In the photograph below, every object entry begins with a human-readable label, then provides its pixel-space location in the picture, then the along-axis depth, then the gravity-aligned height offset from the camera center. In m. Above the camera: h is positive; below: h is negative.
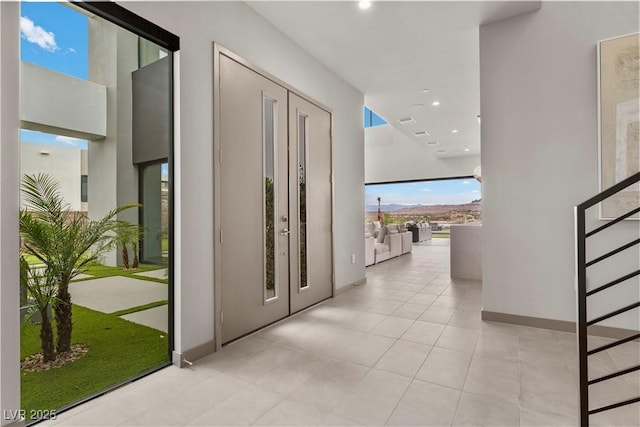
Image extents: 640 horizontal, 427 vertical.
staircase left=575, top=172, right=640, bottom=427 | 1.47 -0.45
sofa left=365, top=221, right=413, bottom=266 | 7.14 -0.68
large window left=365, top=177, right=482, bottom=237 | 13.67 +0.57
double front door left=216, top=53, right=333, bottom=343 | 2.91 +0.16
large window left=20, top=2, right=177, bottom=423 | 2.27 +0.13
